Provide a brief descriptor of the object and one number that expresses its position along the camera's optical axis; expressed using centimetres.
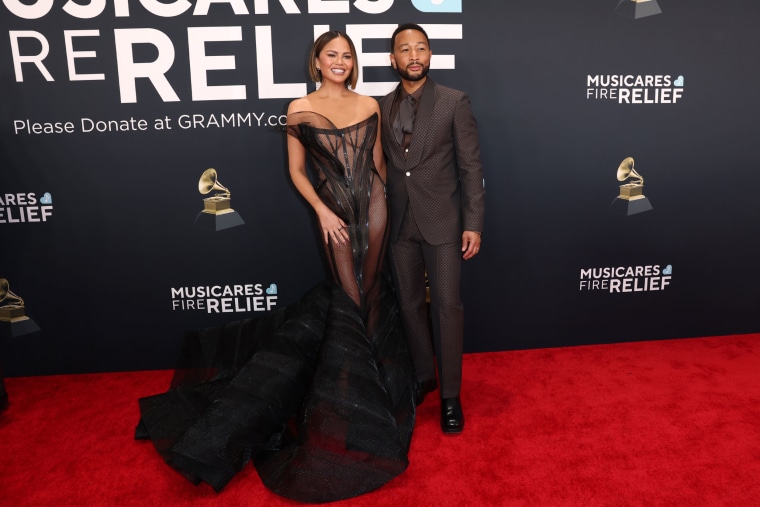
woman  260
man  288
